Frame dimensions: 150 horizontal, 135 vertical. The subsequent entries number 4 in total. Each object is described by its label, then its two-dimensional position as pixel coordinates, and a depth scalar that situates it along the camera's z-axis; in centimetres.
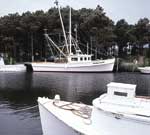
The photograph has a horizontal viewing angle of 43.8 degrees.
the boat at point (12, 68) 3977
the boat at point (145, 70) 3636
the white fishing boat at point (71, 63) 3766
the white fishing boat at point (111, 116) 668
